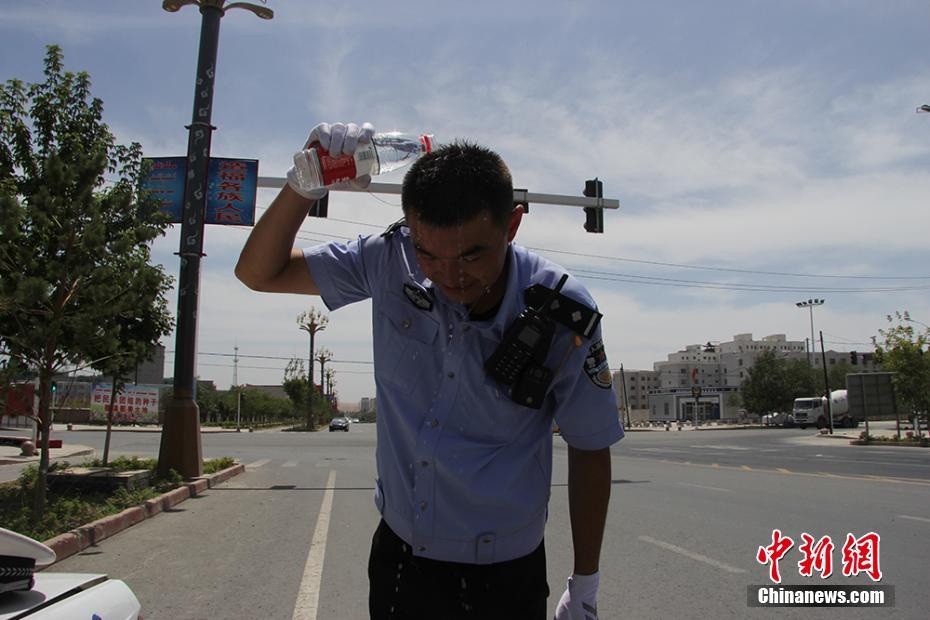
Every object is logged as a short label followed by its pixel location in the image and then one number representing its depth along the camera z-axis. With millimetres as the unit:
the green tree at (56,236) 6938
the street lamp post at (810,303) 56856
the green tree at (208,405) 67938
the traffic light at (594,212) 13788
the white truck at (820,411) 54938
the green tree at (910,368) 31750
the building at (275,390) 132825
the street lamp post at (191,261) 10531
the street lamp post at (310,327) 46266
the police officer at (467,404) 1800
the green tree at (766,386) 68062
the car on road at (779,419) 61938
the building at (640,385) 146250
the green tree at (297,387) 55312
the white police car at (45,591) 1730
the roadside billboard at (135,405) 47094
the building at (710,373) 97938
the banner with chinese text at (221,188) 10680
